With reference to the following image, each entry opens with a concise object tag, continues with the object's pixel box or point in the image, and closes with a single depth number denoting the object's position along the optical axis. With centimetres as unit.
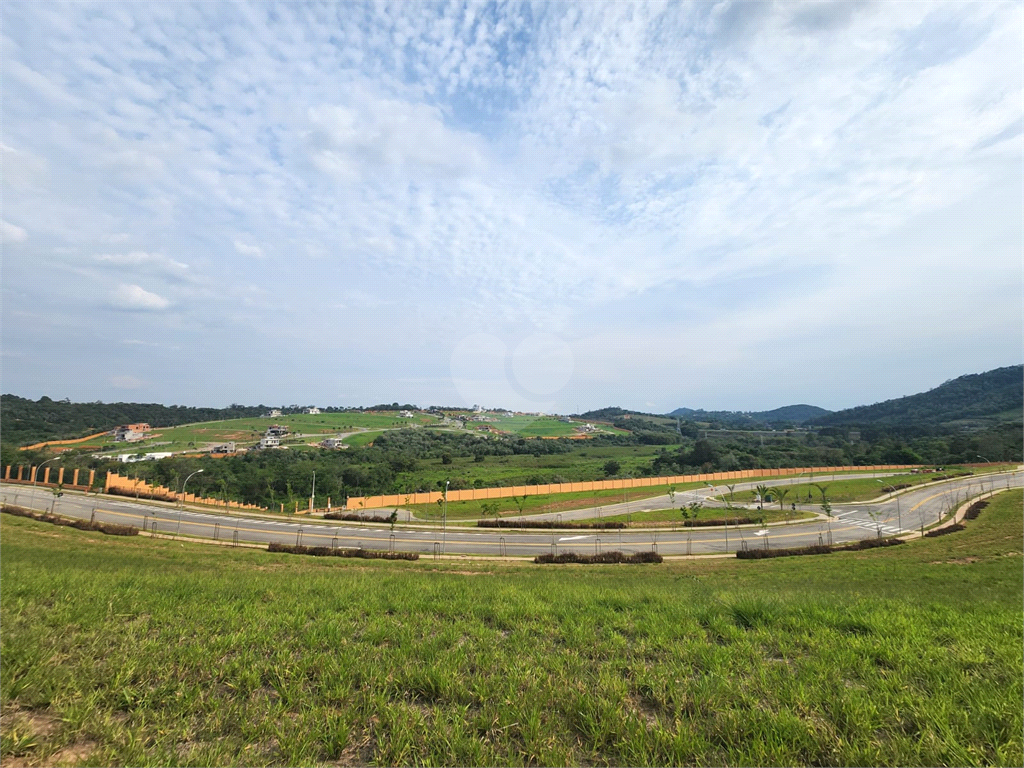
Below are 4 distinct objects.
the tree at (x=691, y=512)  5187
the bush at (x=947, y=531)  4217
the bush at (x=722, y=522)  5097
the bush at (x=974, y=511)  4855
